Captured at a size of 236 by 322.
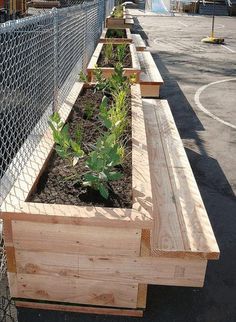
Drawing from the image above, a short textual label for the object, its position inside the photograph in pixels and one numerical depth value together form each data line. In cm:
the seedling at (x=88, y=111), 487
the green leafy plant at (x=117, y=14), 2025
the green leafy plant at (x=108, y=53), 865
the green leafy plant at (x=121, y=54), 824
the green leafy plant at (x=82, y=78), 612
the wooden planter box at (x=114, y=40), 1106
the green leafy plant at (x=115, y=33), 1355
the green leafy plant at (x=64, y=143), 317
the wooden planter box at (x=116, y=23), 1792
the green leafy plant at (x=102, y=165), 291
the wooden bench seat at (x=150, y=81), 766
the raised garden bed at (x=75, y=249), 266
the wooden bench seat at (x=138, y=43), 1205
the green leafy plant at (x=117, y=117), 380
